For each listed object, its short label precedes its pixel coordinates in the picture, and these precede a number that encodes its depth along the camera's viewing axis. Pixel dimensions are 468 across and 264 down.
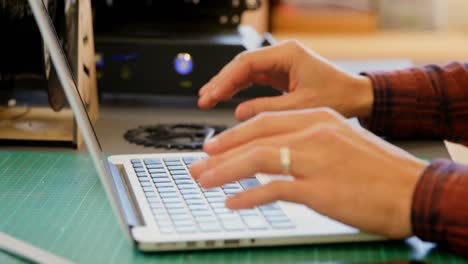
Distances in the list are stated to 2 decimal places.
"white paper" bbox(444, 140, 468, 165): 1.69
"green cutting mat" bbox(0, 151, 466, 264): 1.29
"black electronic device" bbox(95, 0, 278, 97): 1.87
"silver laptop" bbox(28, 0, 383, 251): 1.28
